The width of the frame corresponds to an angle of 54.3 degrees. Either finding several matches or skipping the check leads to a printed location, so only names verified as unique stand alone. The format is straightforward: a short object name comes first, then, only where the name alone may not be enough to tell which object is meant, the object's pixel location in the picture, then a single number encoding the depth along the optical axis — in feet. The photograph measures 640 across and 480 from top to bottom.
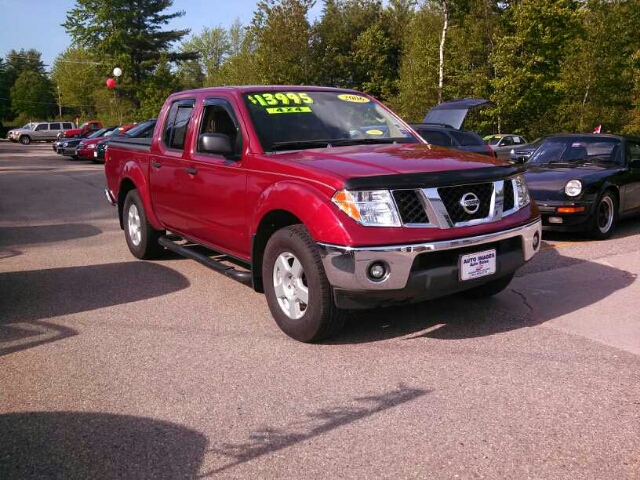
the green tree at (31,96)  269.85
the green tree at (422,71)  115.34
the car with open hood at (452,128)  43.78
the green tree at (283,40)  129.90
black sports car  26.68
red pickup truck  13.21
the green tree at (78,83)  234.58
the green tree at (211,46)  263.90
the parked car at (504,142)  77.51
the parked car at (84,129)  143.41
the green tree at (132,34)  191.11
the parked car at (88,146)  91.25
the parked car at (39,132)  167.73
